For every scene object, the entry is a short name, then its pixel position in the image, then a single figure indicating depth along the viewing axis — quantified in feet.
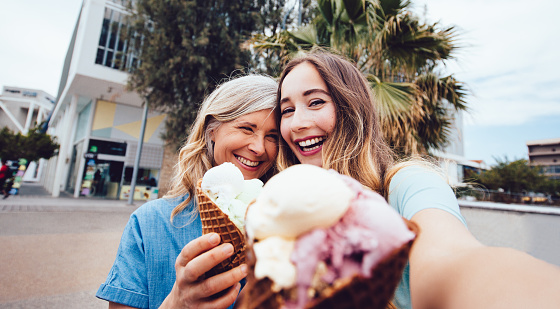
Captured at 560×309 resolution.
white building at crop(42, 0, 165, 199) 41.29
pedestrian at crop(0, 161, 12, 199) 37.69
